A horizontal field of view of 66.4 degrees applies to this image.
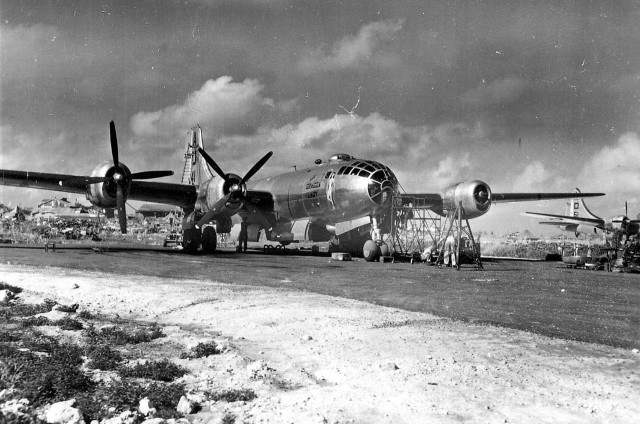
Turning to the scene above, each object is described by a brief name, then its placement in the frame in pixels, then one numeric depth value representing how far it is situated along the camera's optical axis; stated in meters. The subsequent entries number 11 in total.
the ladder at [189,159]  45.41
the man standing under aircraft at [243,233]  35.24
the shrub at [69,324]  8.55
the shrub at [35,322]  8.82
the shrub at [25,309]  9.79
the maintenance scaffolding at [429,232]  22.56
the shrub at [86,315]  9.56
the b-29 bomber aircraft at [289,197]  26.23
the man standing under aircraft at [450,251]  22.25
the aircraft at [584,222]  29.55
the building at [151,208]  51.75
